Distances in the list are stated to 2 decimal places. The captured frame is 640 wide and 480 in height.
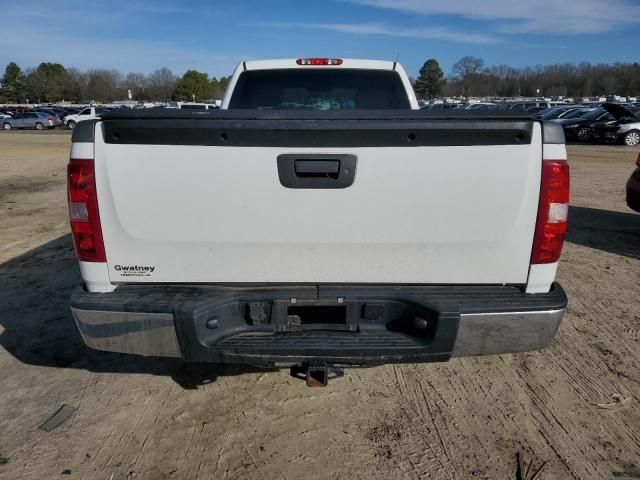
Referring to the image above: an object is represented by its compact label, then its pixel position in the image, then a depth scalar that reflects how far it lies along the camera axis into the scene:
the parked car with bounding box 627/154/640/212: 6.61
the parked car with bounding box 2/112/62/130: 41.91
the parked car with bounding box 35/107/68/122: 44.89
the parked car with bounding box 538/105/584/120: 28.48
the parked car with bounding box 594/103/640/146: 22.56
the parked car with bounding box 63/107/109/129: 41.31
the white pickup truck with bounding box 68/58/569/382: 2.44
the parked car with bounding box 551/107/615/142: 24.64
